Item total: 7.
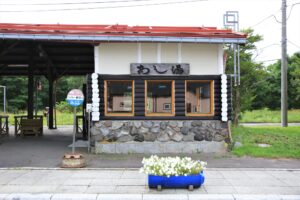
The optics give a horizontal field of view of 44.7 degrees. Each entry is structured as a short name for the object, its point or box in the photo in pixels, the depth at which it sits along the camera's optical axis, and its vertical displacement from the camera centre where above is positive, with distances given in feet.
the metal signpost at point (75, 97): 34.86 +0.41
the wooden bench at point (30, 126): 55.42 -3.78
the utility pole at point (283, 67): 73.64 +6.93
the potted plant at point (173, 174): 24.80 -4.95
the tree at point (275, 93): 158.30 +3.62
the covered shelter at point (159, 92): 41.19 +1.06
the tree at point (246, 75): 63.21 +4.60
